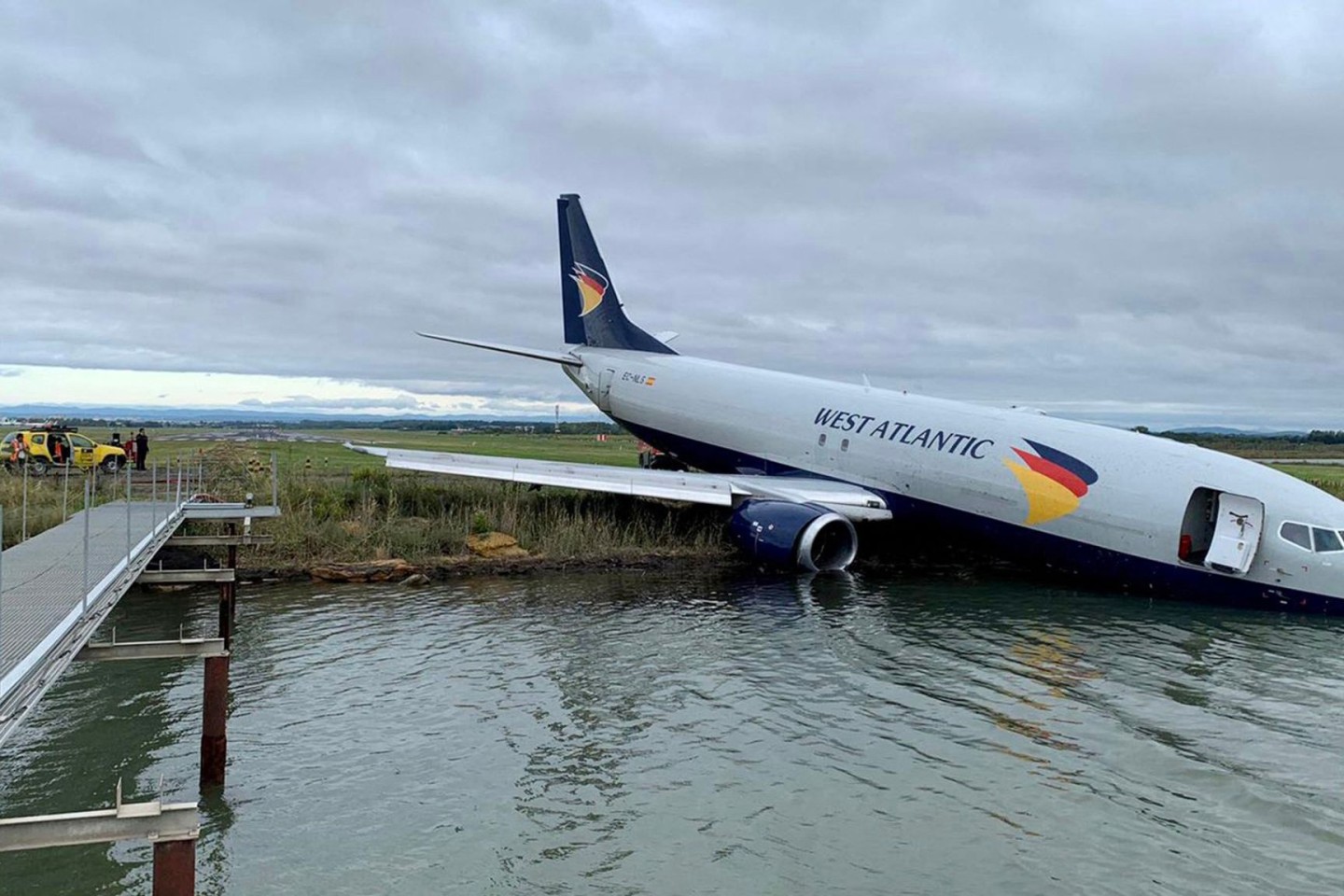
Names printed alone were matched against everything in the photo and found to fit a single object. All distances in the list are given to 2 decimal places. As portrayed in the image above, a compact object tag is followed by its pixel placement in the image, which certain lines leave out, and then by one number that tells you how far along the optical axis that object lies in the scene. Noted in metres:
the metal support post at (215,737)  10.17
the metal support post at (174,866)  5.82
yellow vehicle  32.75
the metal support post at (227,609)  14.88
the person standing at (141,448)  34.12
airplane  17.83
